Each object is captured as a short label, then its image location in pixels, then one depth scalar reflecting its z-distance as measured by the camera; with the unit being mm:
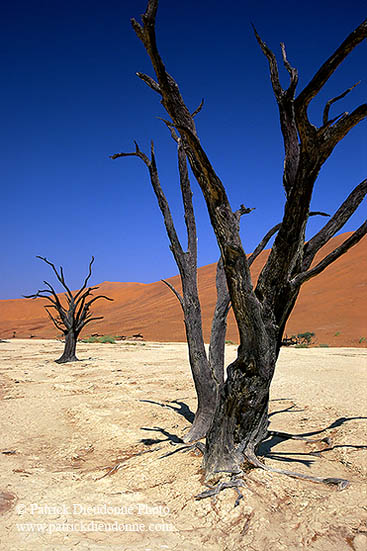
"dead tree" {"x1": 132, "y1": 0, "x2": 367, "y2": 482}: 2707
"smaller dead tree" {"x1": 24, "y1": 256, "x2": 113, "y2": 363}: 12742
